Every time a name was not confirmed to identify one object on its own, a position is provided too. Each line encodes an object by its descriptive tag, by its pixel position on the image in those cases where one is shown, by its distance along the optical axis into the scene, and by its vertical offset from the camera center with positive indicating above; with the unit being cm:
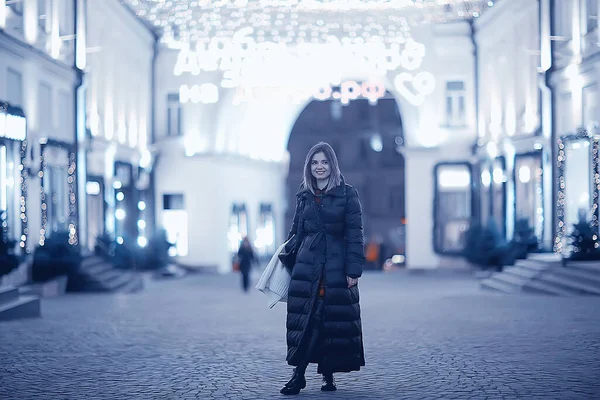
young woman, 777 -62
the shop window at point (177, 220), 3531 -58
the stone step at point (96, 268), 2277 -148
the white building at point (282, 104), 2452 +280
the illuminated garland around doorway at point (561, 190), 2338 +21
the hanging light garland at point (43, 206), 2234 -2
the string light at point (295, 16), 2897 +568
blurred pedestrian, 2362 -138
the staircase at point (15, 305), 1470 -148
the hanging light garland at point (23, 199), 2075 +13
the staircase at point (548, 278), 1884 -158
